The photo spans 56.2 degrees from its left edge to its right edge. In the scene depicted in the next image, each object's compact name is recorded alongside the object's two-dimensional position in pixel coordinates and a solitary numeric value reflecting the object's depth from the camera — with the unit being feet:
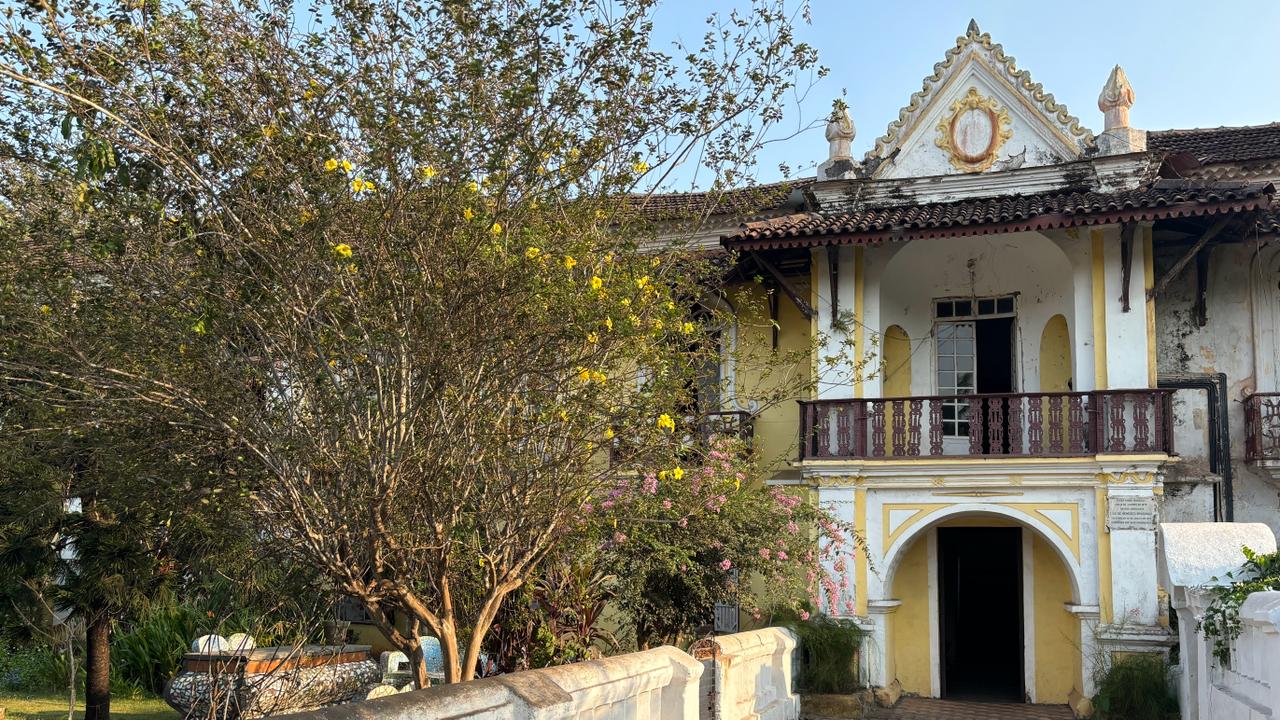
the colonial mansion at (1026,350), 46.93
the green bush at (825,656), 46.70
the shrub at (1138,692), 42.45
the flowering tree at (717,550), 30.04
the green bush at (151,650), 51.24
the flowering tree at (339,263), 19.48
